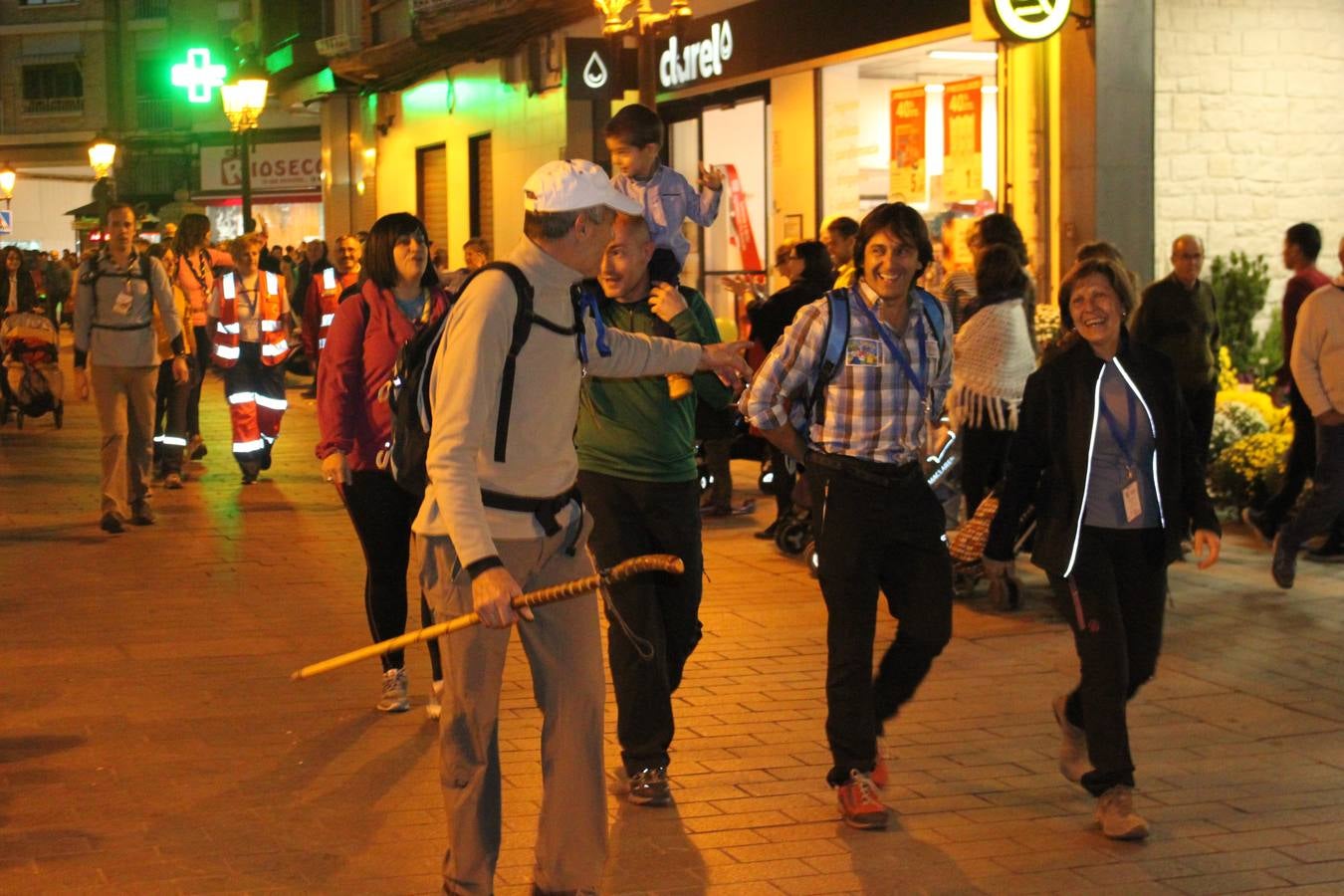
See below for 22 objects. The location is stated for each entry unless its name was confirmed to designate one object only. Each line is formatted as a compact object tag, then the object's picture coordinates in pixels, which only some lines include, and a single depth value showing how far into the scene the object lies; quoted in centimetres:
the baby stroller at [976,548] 976
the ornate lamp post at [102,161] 3453
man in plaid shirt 608
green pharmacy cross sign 4288
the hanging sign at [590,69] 1616
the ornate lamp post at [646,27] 1260
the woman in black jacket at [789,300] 1131
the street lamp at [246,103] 2555
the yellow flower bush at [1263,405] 1255
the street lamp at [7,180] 4444
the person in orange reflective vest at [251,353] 1550
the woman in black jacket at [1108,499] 599
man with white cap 484
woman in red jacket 755
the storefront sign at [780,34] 1525
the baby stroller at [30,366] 2048
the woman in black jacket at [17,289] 2630
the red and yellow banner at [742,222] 1948
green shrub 1393
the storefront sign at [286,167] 4872
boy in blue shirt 664
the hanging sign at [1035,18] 1270
